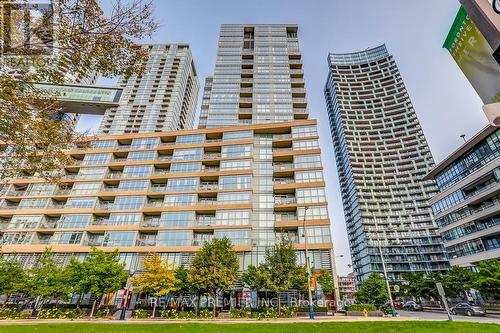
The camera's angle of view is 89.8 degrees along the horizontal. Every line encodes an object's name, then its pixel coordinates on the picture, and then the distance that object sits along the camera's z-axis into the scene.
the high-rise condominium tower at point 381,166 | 98.94
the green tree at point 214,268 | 26.86
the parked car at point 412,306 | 48.38
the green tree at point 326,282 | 31.62
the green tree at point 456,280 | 41.72
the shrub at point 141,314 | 27.81
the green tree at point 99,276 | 28.06
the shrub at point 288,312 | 25.92
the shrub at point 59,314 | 26.43
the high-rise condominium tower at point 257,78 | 56.59
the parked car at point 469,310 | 27.77
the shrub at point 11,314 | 26.31
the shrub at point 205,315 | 26.79
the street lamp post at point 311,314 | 23.04
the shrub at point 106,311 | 28.17
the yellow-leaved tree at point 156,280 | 28.38
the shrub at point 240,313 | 26.41
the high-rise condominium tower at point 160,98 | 89.69
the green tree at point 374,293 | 41.67
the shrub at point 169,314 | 26.58
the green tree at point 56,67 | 7.03
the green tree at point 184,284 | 28.98
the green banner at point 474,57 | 3.24
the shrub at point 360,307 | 28.58
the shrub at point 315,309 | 28.61
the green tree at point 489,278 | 29.09
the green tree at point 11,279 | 29.72
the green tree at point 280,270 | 27.29
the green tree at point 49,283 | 28.58
